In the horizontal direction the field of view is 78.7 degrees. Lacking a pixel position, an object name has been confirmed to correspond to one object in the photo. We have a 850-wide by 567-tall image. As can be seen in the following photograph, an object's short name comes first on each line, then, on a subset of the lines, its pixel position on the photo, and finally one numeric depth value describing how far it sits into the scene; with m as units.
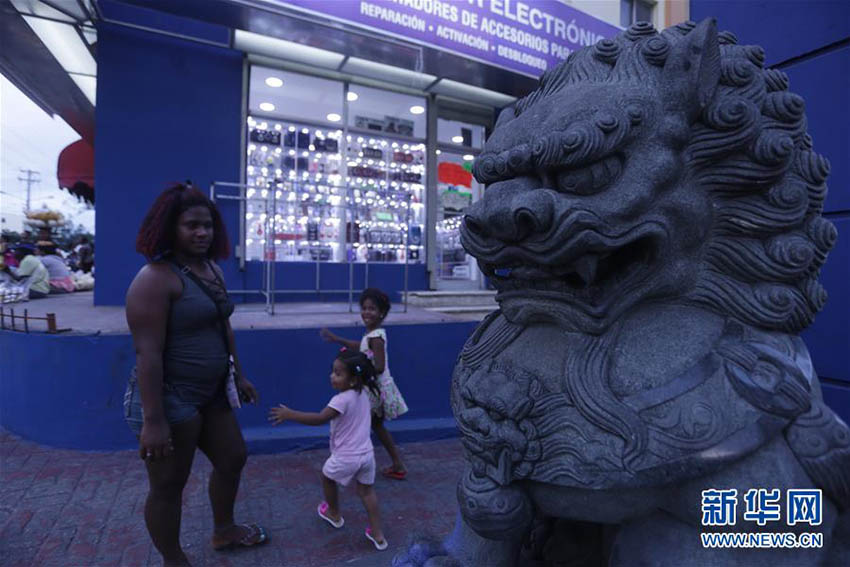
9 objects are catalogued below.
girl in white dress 3.76
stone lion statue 1.12
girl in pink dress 2.94
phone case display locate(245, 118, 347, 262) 7.41
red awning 11.39
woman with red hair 2.23
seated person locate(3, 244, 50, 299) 7.57
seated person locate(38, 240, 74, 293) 8.99
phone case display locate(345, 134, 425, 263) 8.18
